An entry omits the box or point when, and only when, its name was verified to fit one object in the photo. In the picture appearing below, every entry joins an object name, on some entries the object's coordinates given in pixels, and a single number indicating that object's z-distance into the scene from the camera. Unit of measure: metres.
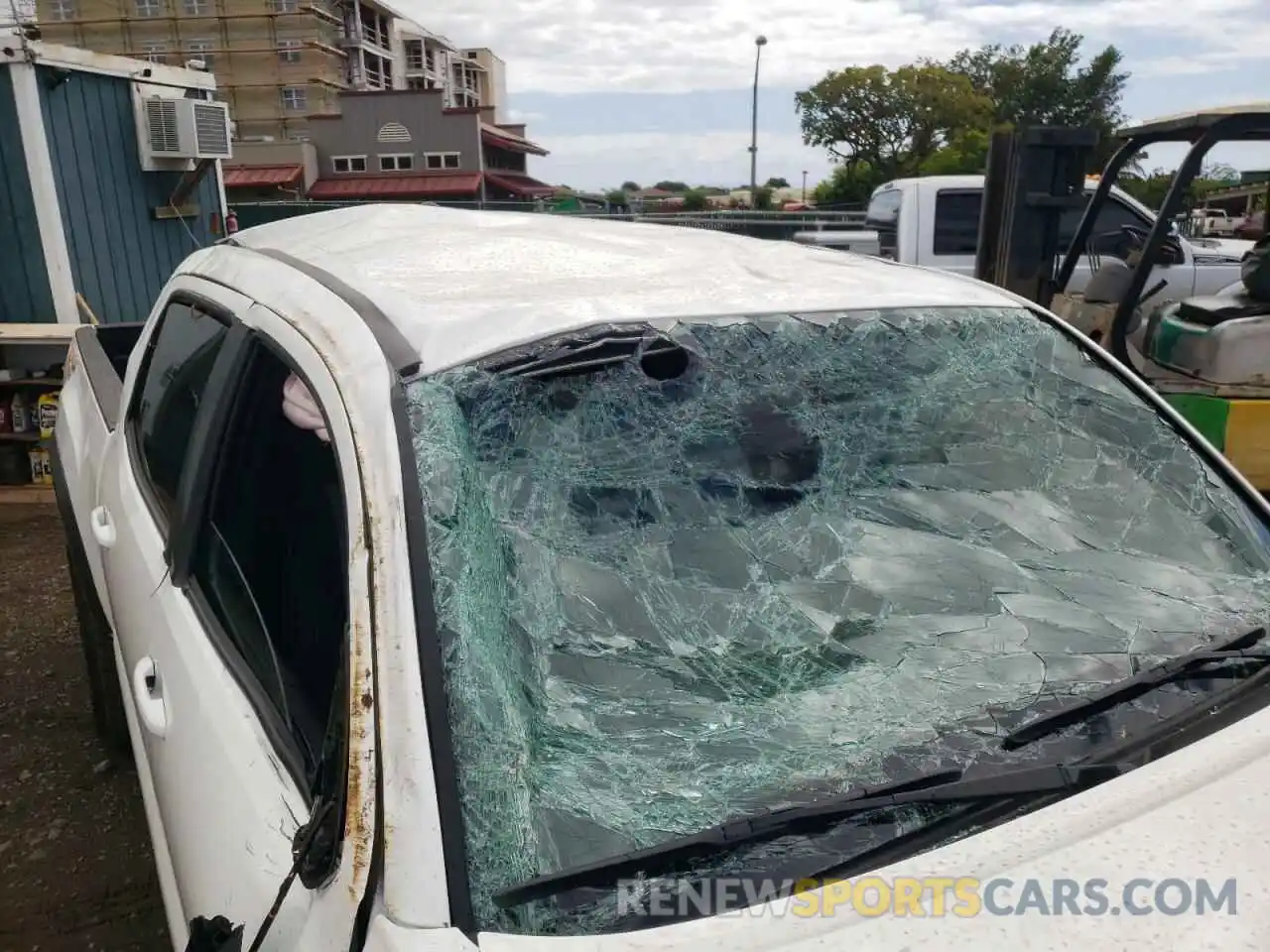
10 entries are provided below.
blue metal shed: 6.06
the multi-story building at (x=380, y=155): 34.22
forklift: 4.16
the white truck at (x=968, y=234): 7.61
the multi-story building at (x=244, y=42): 49.94
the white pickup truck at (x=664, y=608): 1.04
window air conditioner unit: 6.79
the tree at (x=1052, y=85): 38.56
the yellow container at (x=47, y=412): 5.57
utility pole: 27.59
